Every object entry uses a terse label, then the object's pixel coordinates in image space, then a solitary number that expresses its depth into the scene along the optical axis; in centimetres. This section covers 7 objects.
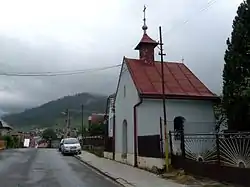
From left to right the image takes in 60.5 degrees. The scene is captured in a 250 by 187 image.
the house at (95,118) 3682
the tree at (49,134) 5325
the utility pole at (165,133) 970
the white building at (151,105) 1239
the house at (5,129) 4530
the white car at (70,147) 2084
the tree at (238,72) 981
